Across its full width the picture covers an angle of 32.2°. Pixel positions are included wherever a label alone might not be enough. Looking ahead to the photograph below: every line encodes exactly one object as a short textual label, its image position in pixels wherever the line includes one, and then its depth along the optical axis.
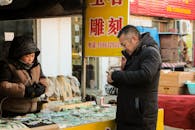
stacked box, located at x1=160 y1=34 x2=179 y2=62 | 9.14
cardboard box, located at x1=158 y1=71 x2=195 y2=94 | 8.17
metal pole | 4.18
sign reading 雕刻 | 3.73
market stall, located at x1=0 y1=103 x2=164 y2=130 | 2.82
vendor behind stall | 3.14
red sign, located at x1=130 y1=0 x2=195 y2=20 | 9.52
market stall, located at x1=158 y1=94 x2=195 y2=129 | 5.14
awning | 4.46
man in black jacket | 2.94
